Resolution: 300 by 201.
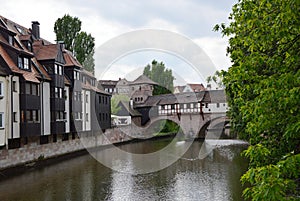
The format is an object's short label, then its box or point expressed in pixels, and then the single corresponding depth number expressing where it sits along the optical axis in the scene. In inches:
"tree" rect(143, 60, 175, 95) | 2223.8
